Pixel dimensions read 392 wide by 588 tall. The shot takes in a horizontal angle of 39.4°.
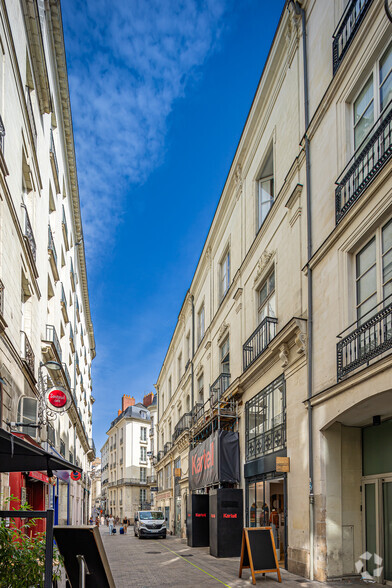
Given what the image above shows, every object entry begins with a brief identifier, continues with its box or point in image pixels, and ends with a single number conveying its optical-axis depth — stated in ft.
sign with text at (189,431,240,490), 59.21
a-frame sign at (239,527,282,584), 37.16
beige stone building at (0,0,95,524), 39.41
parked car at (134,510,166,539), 99.53
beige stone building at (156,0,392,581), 33.60
